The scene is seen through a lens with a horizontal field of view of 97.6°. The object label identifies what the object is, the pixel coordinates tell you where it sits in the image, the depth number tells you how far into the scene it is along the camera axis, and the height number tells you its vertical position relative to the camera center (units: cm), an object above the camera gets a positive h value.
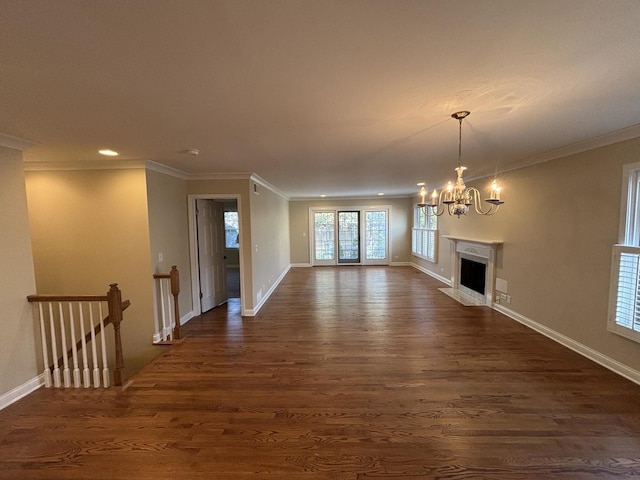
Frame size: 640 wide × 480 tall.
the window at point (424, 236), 766 -50
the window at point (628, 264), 264 -48
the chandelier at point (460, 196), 257 +20
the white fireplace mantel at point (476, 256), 484 -73
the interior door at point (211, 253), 500 -57
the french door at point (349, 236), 962 -56
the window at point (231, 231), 959 -31
